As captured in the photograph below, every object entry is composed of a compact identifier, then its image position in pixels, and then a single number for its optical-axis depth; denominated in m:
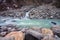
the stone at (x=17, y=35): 0.95
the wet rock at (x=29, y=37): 0.99
